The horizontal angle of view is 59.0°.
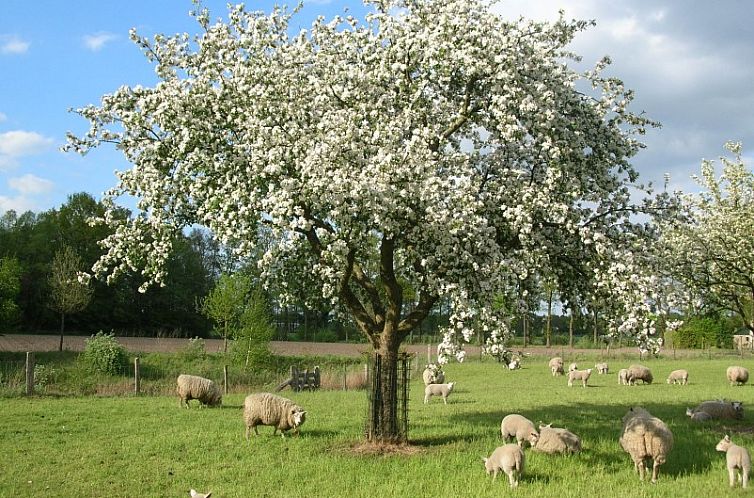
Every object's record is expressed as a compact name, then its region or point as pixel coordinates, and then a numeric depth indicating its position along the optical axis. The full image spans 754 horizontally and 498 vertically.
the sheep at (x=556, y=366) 45.44
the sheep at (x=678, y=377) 38.81
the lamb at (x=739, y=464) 12.21
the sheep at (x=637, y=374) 39.03
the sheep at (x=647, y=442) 12.83
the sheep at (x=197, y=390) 25.50
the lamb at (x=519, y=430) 14.95
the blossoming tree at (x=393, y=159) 13.79
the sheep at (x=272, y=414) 18.02
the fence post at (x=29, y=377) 27.91
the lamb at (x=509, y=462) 12.47
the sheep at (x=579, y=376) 38.09
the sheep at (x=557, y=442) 14.67
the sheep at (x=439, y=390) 28.47
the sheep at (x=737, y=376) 37.19
